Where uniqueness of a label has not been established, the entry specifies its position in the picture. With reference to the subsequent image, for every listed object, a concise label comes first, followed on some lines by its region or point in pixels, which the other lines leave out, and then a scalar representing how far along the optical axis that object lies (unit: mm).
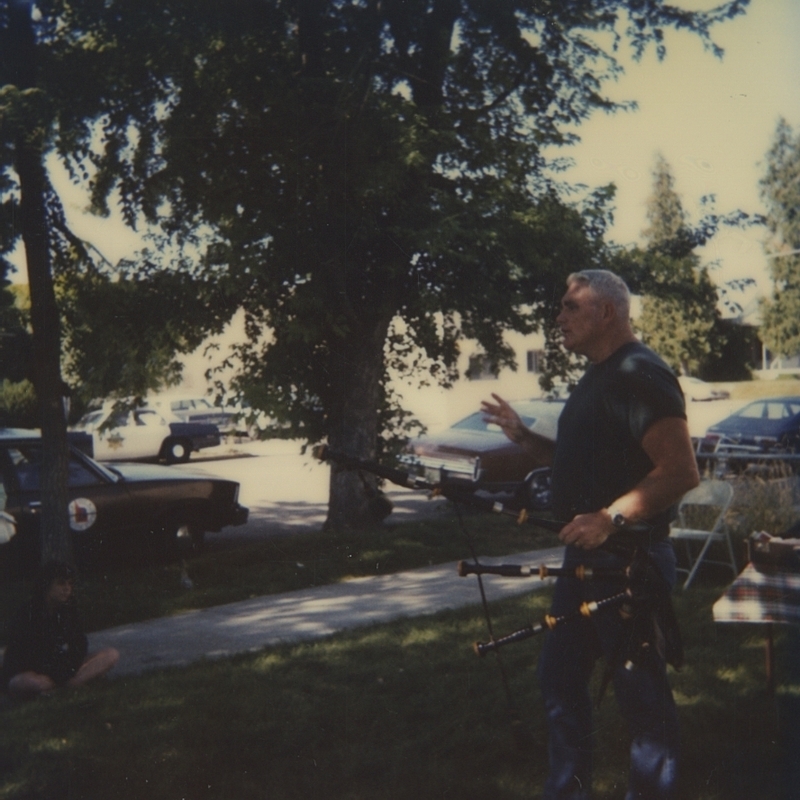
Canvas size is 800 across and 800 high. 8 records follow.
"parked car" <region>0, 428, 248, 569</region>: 5855
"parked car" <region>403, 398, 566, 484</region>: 8703
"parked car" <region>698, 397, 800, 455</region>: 10969
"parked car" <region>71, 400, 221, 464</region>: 6320
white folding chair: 6715
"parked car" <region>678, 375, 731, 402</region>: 15047
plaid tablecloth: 4024
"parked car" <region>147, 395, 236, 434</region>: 6554
